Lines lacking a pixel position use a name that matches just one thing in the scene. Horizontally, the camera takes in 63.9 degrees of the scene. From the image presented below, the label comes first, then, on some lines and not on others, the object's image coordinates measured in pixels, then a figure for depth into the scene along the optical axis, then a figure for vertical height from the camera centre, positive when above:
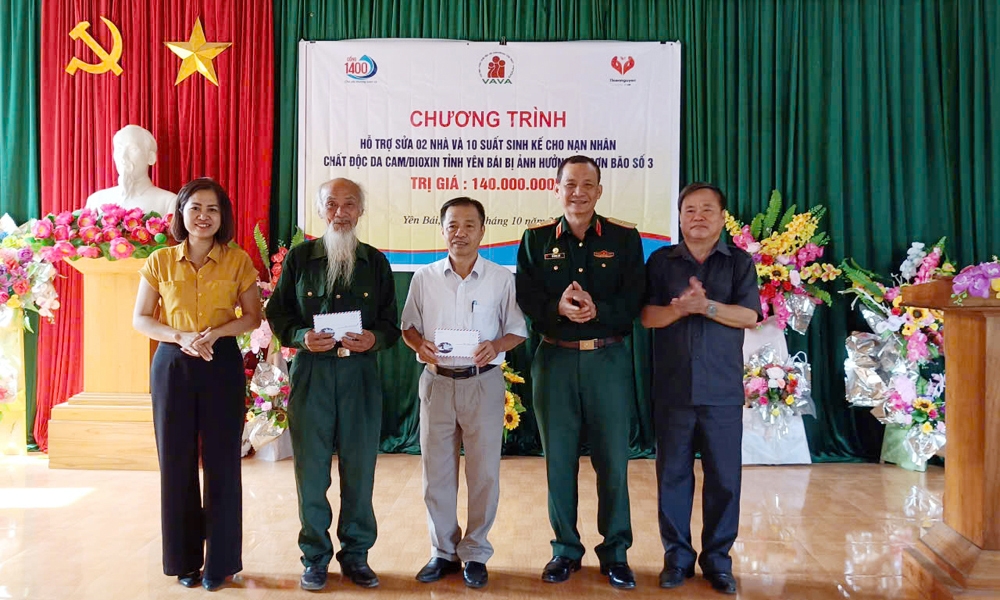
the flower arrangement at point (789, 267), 5.10 +0.20
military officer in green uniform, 2.88 -0.22
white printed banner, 5.33 +1.12
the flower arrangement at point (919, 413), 4.90 -0.72
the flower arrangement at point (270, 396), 5.11 -0.63
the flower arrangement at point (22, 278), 5.08 +0.12
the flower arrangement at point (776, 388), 5.01 -0.57
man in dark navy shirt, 2.86 -0.30
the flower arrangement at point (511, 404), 5.16 -0.70
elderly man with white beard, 2.83 -0.31
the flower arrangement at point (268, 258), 5.23 +0.26
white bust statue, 5.01 +0.76
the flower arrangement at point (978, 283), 2.64 +0.05
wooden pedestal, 4.79 -0.58
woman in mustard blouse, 2.77 -0.31
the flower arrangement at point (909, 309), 4.96 -0.07
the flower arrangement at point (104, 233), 4.69 +0.38
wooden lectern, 2.68 -0.56
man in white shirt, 2.87 -0.33
